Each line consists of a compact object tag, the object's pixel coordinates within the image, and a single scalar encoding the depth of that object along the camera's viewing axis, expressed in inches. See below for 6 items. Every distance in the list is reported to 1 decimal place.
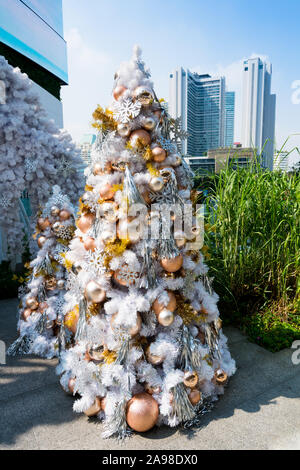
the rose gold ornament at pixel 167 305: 71.1
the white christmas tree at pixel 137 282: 69.8
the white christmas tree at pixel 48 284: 106.4
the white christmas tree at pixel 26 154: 130.6
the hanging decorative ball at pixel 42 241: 109.7
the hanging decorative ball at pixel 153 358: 70.8
